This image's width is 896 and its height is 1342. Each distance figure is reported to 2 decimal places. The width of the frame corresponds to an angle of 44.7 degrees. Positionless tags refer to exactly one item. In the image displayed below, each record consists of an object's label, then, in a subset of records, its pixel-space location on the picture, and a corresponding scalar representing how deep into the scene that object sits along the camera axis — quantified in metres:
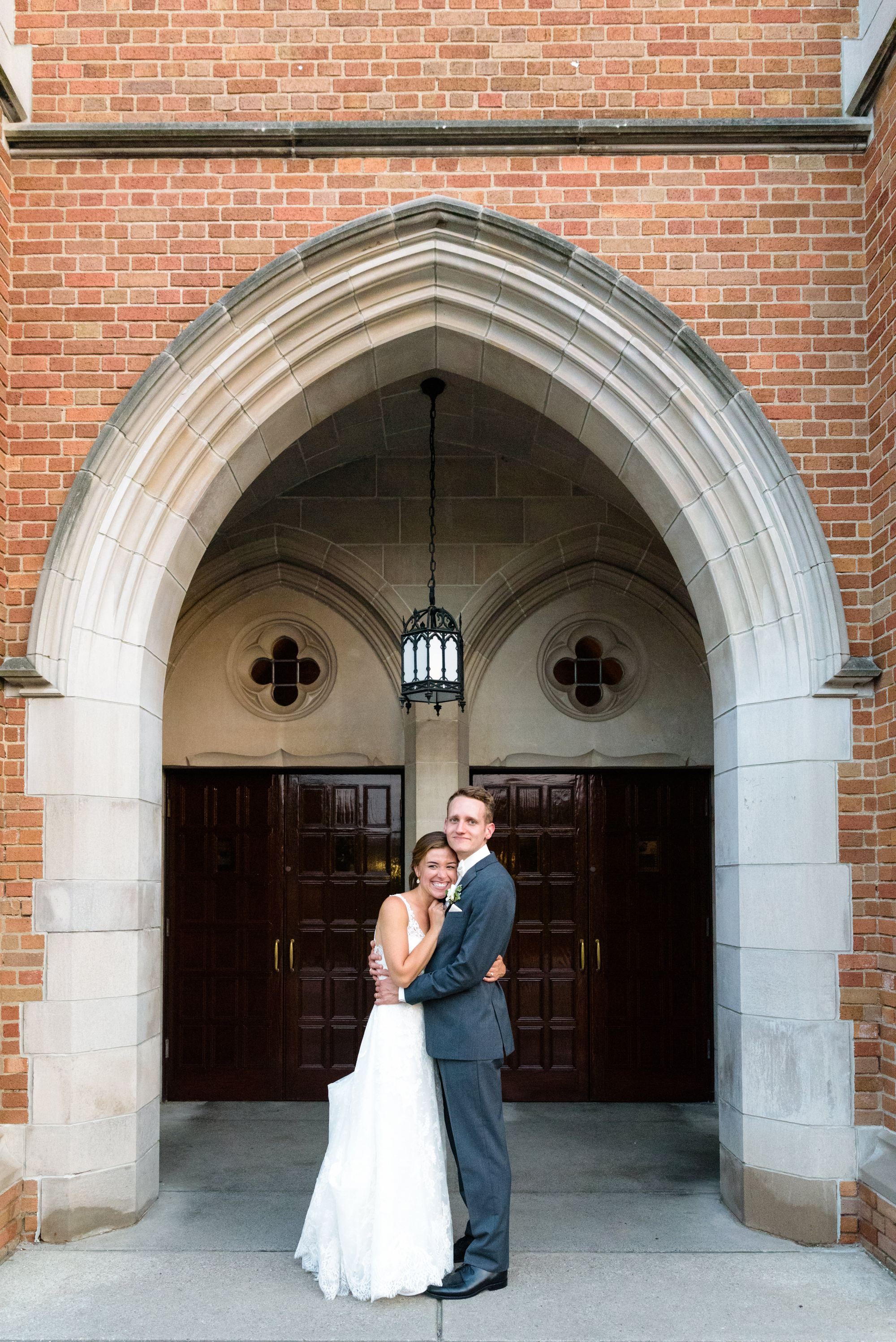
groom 3.95
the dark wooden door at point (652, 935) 7.10
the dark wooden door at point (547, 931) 7.09
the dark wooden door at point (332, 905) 7.11
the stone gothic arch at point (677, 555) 4.60
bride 3.86
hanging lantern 5.97
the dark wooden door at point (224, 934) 7.09
